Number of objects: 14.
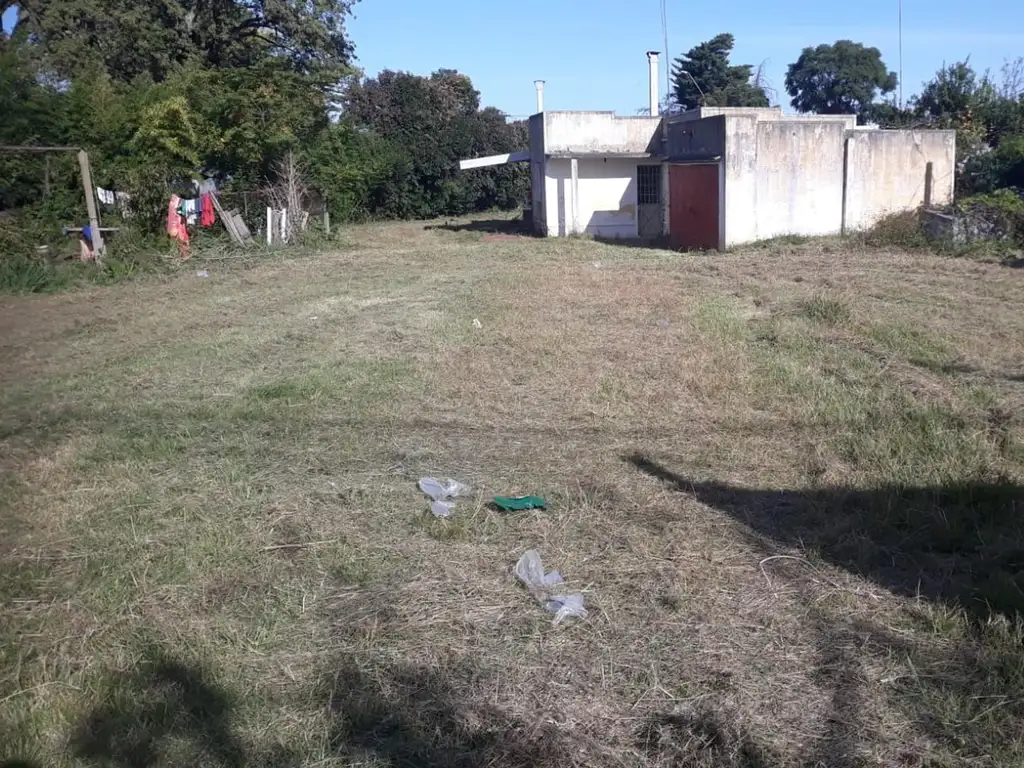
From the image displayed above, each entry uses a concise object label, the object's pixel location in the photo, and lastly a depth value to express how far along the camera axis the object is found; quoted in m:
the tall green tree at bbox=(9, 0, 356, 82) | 25.97
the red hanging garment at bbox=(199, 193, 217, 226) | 19.48
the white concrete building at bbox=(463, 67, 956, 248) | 20.50
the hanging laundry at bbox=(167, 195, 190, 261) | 18.39
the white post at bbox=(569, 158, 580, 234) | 24.88
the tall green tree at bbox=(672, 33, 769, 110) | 50.62
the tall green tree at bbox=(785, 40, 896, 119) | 58.88
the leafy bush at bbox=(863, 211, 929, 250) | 19.06
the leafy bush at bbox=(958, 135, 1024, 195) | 20.75
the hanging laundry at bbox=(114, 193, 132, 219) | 18.45
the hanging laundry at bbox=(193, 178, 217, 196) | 19.80
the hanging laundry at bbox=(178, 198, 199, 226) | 19.03
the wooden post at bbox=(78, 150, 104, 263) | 16.33
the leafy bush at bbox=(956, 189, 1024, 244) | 17.97
